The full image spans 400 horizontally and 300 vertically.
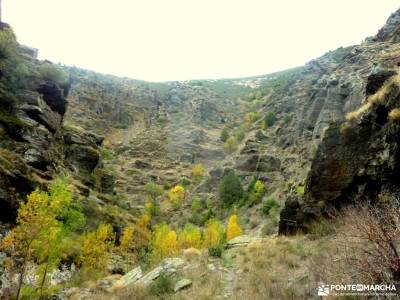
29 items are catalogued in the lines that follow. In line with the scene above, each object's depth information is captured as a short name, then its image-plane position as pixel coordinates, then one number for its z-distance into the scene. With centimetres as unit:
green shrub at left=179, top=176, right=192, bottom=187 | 8015
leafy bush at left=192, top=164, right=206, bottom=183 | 8339
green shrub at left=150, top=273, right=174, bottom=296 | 1343
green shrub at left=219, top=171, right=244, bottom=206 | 5984
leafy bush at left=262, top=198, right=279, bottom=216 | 4775
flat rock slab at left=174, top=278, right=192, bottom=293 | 1341
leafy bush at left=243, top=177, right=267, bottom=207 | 5597
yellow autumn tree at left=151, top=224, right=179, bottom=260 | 4007
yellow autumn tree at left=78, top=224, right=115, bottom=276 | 2766
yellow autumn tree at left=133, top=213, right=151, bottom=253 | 4171
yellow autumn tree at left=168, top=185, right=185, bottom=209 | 7031
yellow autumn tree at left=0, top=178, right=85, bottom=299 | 1816
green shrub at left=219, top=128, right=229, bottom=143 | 10006
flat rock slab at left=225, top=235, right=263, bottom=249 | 2054
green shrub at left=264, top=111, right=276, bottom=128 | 8506
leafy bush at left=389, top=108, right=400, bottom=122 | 1401
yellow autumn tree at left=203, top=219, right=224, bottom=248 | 4461
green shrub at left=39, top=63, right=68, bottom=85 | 4650
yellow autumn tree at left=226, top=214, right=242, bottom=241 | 4500
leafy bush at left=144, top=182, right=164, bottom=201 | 7562
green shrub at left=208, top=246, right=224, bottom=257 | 1759
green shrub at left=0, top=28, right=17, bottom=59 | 4447
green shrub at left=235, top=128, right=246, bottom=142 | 9318
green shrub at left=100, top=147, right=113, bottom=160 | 8350
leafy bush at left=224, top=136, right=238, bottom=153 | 8950
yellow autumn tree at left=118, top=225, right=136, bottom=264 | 3653
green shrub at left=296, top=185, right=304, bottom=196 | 3838
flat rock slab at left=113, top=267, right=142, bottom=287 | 1639
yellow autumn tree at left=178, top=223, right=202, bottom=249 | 4525
